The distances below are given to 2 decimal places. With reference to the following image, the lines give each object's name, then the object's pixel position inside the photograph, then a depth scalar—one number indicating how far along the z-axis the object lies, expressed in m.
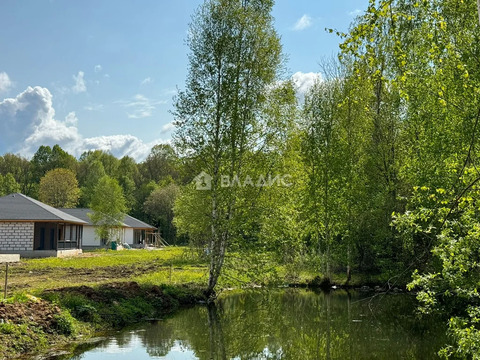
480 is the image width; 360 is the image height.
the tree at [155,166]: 81.56
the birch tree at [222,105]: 18.08
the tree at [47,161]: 77.89
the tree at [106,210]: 48.12
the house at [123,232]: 52.75
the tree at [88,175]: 72.19
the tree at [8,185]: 68.74
